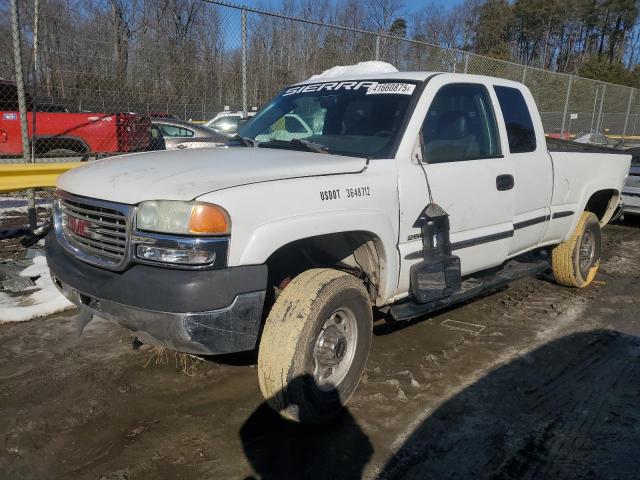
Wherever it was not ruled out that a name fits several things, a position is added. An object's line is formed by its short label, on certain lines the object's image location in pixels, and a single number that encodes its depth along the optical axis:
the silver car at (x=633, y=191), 8.90
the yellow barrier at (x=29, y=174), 5.55
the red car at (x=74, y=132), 9.64
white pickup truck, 2.56
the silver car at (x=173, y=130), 10.40
